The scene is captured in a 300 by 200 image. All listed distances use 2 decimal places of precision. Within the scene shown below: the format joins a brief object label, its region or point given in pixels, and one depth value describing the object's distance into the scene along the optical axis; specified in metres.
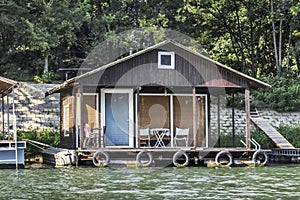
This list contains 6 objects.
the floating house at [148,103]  21.83
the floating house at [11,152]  20.81
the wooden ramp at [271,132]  25.41
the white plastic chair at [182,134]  24.17
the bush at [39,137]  25.27
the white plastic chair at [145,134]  23.88
